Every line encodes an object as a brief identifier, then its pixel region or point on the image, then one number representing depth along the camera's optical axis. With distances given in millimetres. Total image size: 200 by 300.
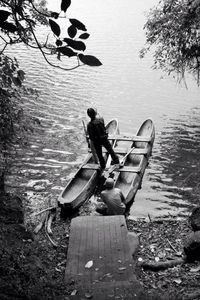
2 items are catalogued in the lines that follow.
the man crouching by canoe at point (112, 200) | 10586
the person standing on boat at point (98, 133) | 12602
